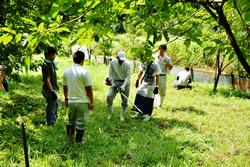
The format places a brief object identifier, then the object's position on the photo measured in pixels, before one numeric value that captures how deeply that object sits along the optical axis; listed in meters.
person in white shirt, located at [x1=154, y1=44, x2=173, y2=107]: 10.48
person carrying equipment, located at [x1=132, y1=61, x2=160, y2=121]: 9.20
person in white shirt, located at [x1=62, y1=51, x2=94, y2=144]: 6.53
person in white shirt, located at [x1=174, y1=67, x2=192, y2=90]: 15.88
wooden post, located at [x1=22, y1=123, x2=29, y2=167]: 3.59
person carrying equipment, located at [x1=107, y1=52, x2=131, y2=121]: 8.82
